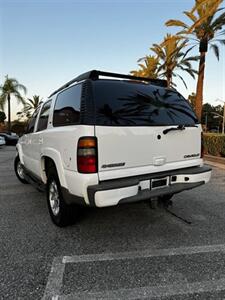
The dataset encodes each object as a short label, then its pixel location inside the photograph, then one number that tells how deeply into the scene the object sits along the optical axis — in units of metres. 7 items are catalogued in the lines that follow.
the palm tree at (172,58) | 16.34
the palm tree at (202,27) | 13.48
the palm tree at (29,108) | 44.97
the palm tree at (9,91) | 32.62
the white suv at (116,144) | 2.73
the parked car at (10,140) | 20.55
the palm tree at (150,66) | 24.94
